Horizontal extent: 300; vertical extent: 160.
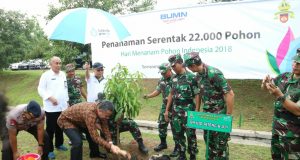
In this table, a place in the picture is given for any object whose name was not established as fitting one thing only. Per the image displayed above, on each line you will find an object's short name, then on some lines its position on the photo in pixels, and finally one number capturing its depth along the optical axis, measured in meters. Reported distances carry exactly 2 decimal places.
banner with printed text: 6.27
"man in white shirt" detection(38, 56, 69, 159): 5.50
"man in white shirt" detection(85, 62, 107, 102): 6.04
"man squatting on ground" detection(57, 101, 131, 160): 4.07
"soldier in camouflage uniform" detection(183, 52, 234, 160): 4.13
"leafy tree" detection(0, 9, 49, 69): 19.58
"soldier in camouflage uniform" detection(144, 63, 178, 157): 5.60
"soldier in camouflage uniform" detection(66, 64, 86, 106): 6.36
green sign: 3.79
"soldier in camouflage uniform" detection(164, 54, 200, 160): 4.80
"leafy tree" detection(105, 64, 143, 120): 4.96
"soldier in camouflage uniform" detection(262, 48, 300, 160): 3.49
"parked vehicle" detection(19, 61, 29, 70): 35.83
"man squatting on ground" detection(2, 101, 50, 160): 4.02
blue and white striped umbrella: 5.35
